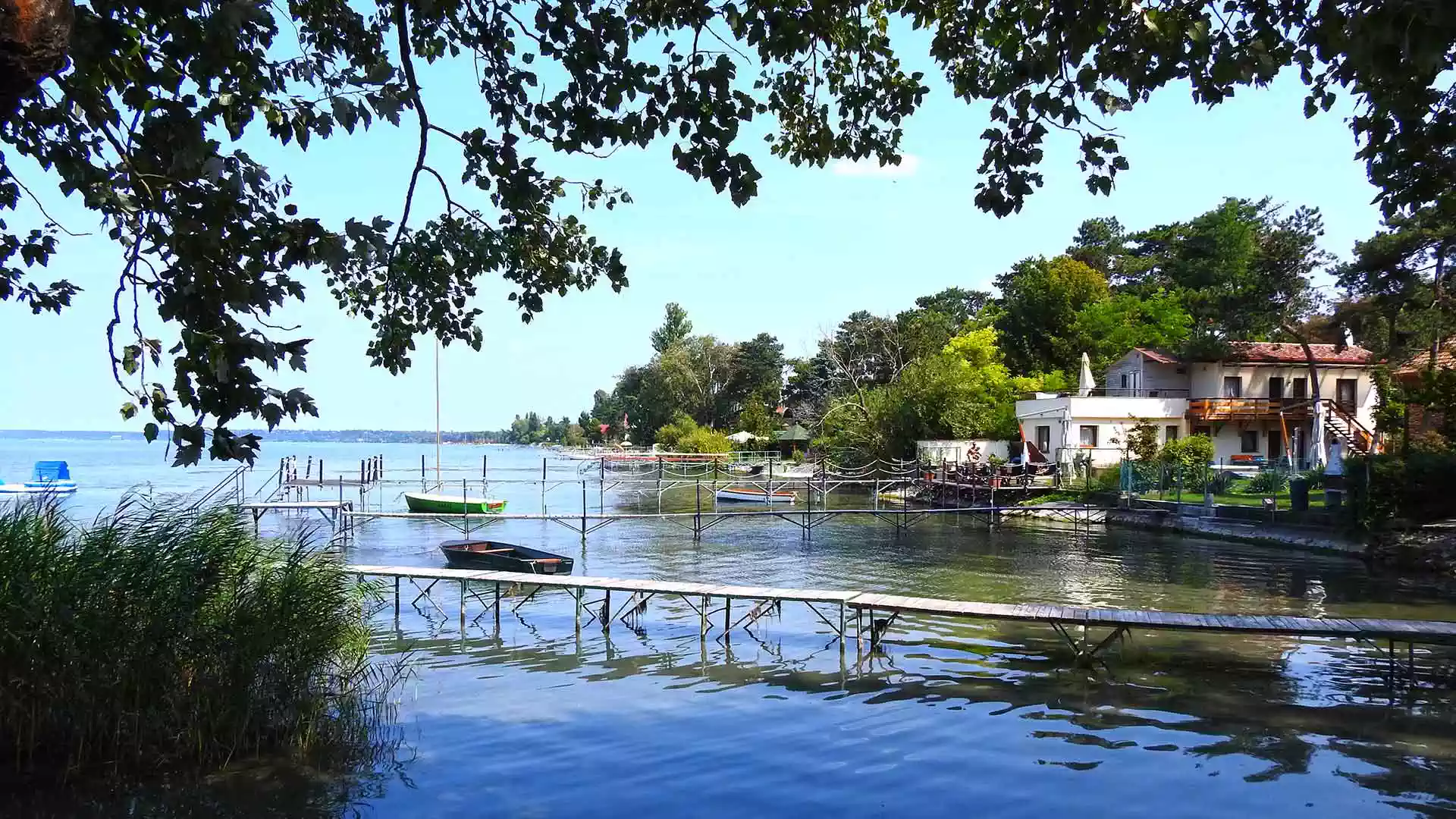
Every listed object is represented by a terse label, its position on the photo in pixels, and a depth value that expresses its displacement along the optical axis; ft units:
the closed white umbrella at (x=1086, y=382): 141.59
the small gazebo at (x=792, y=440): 231.71
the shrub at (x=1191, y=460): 107.45
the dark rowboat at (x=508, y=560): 66.03
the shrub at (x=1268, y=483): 96.43
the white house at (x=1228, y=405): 136.67
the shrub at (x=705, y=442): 231.91
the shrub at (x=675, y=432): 253.44
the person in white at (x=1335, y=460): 88.89
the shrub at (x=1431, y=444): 74.54
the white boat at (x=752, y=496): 141.49
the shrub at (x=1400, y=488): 69.00
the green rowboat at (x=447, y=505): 118.32
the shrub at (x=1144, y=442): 126.21
